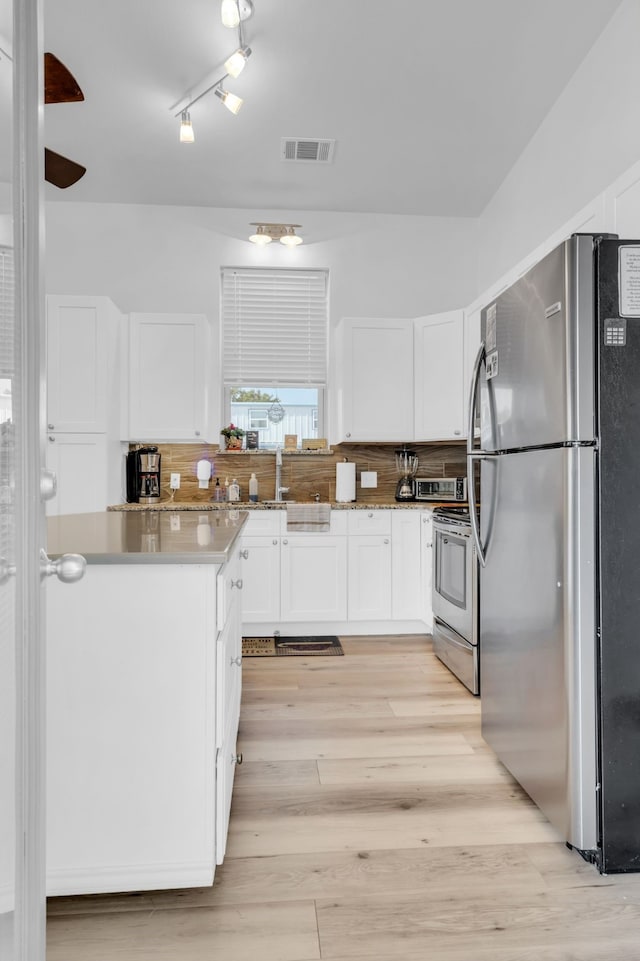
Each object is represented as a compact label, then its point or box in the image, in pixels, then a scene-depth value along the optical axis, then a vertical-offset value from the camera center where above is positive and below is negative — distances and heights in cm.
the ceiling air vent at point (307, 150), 377 +203
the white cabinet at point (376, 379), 441 +68
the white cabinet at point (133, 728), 151 -63
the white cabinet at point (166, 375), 432 +70
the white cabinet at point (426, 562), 411 -59
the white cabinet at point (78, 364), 397 +72
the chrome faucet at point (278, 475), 461 +0
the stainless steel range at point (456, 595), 314 -67
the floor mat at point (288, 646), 382 -110
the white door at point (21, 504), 75 -4
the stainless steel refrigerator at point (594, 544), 172 -20
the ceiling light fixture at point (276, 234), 468 +183
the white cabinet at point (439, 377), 422 +68
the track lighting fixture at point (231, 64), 244 +183
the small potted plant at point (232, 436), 466 +29
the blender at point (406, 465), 472 +7
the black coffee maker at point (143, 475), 447 +0
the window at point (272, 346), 485 +102
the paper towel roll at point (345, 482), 454 -6
